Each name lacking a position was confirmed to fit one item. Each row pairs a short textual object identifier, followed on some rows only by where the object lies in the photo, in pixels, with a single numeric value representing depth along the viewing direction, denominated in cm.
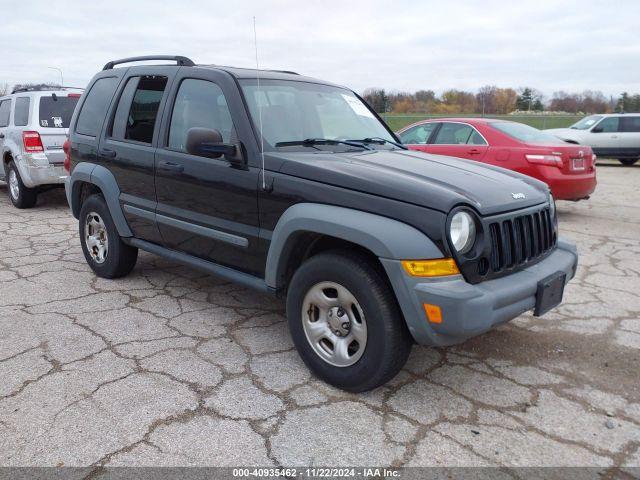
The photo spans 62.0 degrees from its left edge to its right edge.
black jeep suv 261
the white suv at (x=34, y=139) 783
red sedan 739
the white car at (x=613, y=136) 1628
